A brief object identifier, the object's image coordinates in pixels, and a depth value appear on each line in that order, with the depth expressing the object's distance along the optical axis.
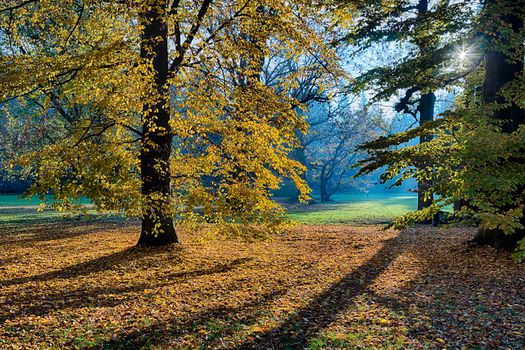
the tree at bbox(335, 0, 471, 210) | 9.28
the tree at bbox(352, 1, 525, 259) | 6.45
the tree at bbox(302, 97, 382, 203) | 39.38
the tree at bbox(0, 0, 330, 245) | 7.83
